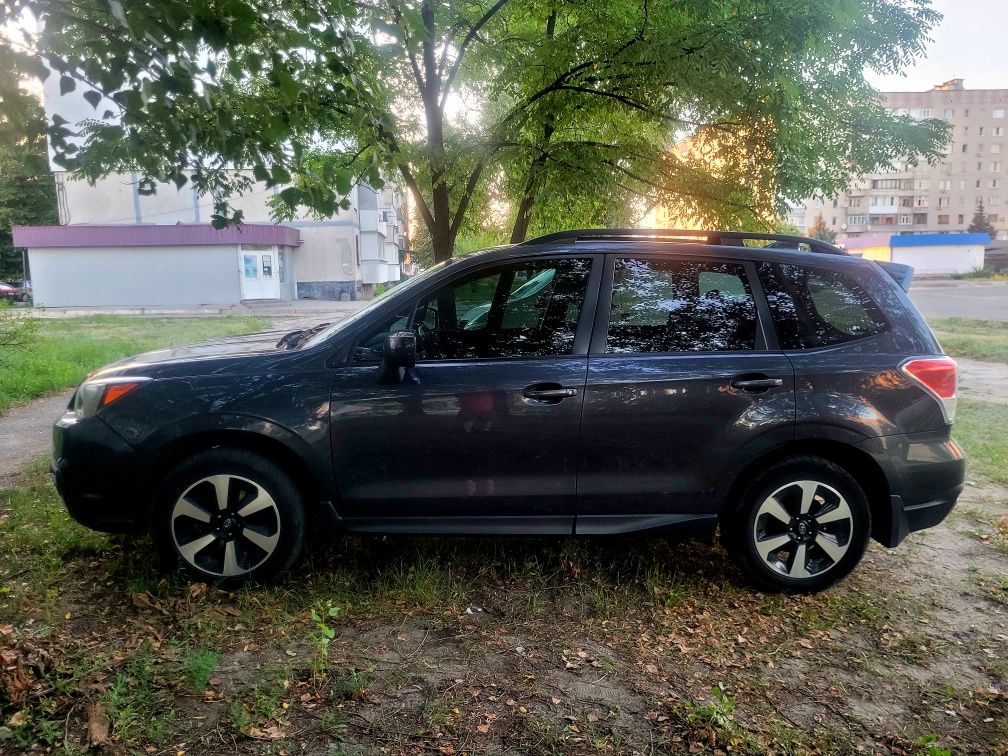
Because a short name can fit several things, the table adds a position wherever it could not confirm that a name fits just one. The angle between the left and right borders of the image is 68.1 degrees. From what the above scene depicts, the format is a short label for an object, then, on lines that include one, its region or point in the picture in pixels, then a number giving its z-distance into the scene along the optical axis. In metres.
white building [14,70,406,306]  34.50
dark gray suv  3.72
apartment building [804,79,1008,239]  102.94
